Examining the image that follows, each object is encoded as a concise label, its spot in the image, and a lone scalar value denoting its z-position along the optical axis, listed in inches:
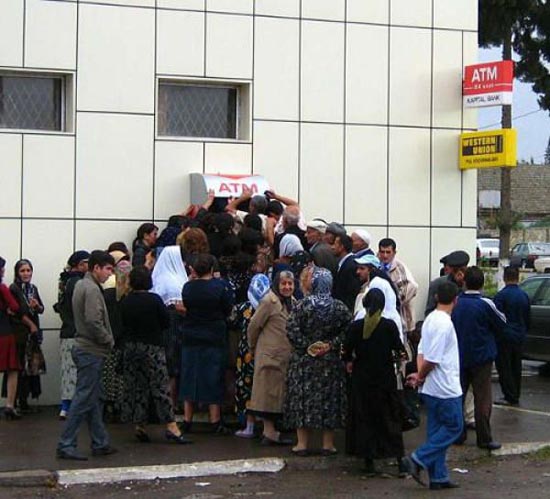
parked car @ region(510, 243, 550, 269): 2033.7
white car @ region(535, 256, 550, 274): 1880.0
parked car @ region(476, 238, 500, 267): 2058.6
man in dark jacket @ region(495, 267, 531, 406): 571.8
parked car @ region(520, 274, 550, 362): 725.9
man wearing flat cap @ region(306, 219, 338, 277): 487.5
